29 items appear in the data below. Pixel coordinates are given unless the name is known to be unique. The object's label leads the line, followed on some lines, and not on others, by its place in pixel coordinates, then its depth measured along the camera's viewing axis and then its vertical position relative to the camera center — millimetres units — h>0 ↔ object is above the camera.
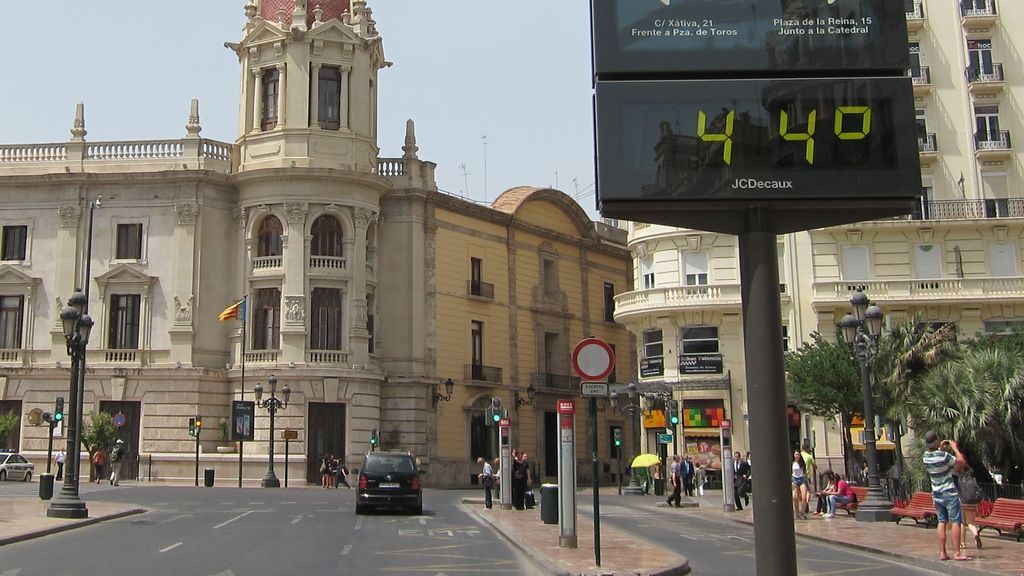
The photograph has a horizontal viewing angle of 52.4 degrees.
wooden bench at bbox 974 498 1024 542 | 18281 -1727
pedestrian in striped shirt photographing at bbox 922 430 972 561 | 15086 -1036
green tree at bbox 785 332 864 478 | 34969 +1372
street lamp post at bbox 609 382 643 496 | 39094 +586
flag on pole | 45219 +5176
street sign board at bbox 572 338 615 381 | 14367 +909
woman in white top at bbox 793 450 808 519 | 25484 -1533
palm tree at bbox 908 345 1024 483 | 22781 +268
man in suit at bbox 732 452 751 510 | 31656 -1651
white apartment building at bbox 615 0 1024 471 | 42188 +6878
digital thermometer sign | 8672 +2327
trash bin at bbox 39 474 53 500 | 26516 -1341
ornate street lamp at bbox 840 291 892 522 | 23922 +1046
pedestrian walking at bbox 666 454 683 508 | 31703 -1779
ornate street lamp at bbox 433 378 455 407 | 48838 +1603
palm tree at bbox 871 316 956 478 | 30656 +1865
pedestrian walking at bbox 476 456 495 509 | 28484 -1469
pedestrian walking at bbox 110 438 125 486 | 41406 -1088
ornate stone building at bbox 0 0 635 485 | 45812 +7228
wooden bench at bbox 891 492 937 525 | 21688 -1845
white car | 41562 -1314
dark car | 26172 -1450
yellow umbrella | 37812 -1287
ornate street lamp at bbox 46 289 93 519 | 22984 +479
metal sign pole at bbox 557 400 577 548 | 16391 -786
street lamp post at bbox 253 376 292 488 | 42094 +1138
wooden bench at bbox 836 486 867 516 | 26625 -2010
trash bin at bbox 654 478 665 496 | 39781 -2314
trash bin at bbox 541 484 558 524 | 21844 -1599
